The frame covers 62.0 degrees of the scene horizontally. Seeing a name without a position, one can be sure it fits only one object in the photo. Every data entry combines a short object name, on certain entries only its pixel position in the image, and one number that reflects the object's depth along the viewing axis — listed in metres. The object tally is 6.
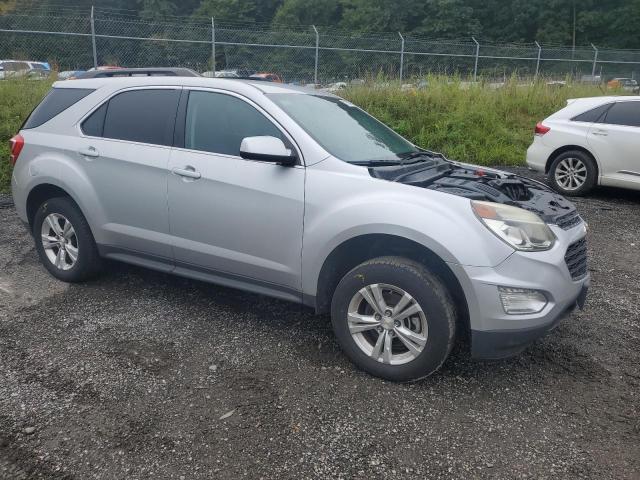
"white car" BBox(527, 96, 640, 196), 7.79
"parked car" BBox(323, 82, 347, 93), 12.97
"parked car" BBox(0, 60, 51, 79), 10.82
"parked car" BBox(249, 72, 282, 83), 14.30
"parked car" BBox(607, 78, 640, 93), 16.78
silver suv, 2.93
